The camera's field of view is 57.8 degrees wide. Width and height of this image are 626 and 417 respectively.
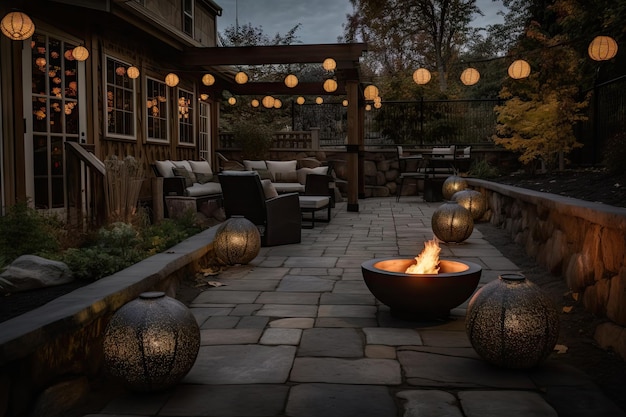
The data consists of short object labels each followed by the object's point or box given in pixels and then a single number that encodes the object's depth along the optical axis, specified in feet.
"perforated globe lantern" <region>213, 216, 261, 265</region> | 17.35
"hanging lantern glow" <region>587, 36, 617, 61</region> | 23.98
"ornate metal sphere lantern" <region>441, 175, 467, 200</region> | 37.58
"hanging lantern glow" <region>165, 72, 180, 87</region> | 36.81
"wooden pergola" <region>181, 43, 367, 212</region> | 34.81
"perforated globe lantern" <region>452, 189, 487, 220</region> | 27.58
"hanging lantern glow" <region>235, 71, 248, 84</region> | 39.93
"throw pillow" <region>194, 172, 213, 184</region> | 37.91
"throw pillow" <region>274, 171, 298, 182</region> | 45.16
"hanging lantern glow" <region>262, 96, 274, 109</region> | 52.54
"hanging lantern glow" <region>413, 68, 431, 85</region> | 37.42
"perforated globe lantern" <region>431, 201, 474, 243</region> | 21.65
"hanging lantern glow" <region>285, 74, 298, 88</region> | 43.58
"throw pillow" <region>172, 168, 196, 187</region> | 34.58
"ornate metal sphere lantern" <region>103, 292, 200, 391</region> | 7.93
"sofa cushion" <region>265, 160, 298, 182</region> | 45.14
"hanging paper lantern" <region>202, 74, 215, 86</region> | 40.59
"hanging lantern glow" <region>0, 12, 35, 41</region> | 20.20
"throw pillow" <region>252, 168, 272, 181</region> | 42.23
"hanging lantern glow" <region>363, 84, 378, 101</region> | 44.91
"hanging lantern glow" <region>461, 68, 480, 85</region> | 34.86
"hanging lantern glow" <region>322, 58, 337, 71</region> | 34.81
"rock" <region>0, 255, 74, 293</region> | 10.93
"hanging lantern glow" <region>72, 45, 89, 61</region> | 26.03
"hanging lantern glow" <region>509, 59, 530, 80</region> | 30.40
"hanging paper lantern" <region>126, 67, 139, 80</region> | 32.07
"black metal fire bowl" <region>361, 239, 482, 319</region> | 11.04
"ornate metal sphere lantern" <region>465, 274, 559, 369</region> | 8.79
